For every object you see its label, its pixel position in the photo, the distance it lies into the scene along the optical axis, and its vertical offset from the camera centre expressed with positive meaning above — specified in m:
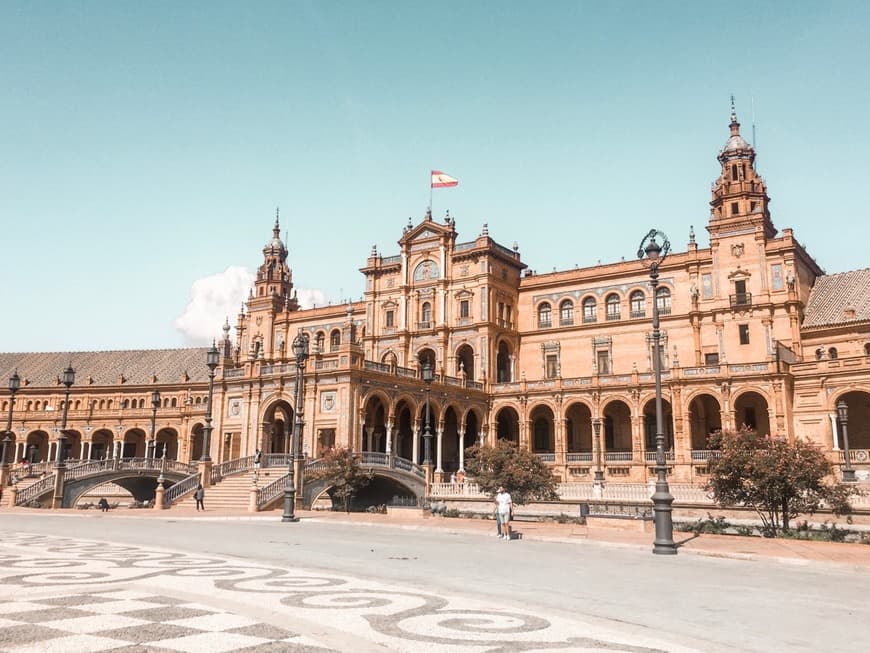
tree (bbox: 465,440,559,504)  34.03 -0.12
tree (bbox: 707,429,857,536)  23.86 -0.12
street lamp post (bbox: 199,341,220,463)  37.34 +2.53
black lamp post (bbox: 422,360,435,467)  33.06 +3.82
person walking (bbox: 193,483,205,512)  34.06 -1.24
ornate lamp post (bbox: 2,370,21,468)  37.97 +4.33
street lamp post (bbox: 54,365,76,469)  37.17 +1.64
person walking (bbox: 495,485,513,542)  20.61 -1.03
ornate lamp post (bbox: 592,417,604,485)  46.91 +1.36
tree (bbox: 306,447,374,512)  36.88 -0.12
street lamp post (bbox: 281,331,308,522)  27.30 +0.60
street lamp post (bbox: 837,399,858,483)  35.81 +0.43
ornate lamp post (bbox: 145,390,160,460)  48.42 +4.64
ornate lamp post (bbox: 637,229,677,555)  17.16 -0.21
